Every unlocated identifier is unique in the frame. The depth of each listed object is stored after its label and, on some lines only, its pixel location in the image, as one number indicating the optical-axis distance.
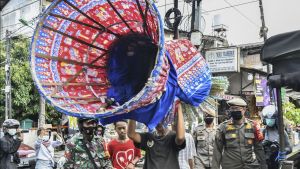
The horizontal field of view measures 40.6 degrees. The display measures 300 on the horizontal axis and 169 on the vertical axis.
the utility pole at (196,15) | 8.23
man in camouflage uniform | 4.31
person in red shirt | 4.99
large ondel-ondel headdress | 3.51
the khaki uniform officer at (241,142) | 5.01
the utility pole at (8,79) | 17.13
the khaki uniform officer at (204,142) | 7.12
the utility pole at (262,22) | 15.22
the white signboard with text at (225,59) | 14.63
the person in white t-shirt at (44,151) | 7.91
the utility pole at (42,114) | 16.17
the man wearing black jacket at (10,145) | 6.57
